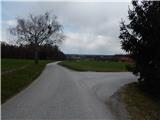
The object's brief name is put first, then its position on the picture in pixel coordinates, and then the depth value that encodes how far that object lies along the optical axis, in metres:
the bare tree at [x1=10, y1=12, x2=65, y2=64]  21.24
